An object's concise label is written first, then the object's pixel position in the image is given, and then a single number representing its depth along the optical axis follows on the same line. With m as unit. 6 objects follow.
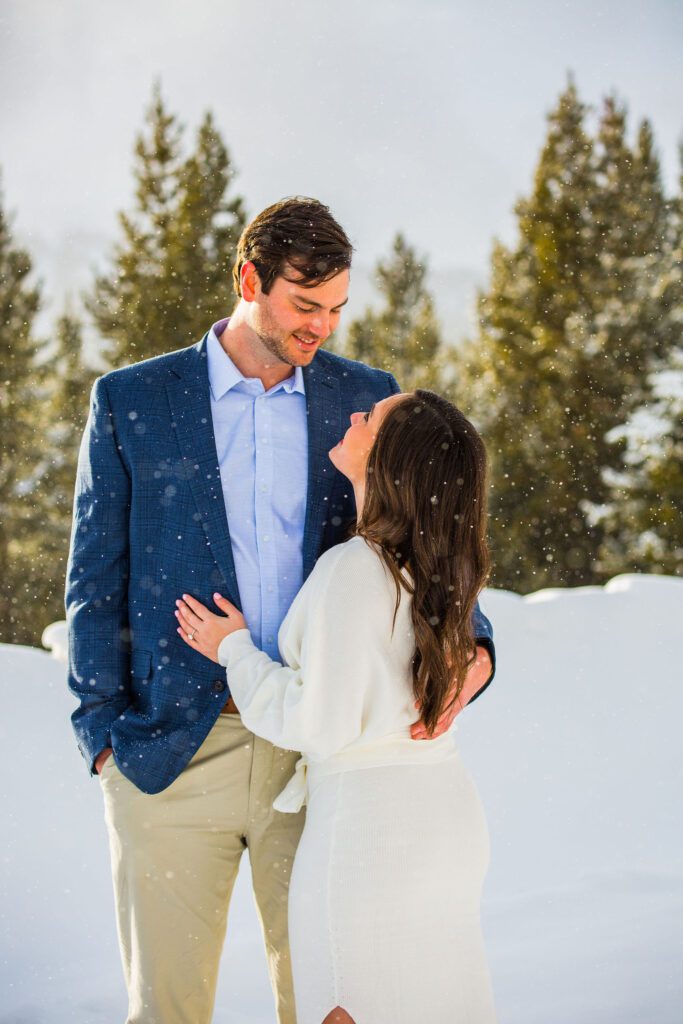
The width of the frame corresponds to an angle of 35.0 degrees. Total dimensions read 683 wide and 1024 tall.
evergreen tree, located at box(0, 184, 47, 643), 17.56
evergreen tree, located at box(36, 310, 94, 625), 18.00
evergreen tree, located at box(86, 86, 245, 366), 17.39
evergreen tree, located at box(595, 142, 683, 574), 15.94
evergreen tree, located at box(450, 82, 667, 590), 16.59
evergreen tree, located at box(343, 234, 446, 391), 20.31
